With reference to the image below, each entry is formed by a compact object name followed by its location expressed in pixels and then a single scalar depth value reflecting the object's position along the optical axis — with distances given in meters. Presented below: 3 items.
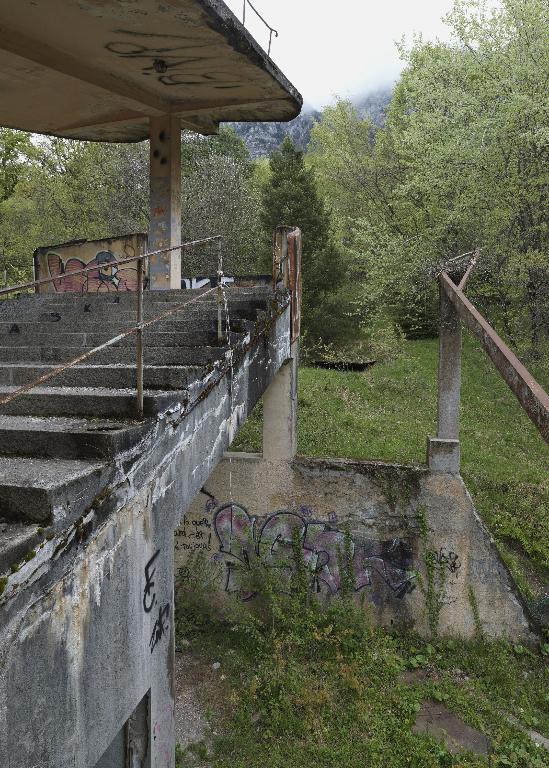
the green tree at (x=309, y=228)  18.91
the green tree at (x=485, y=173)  14.02
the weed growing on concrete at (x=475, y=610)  8.73
